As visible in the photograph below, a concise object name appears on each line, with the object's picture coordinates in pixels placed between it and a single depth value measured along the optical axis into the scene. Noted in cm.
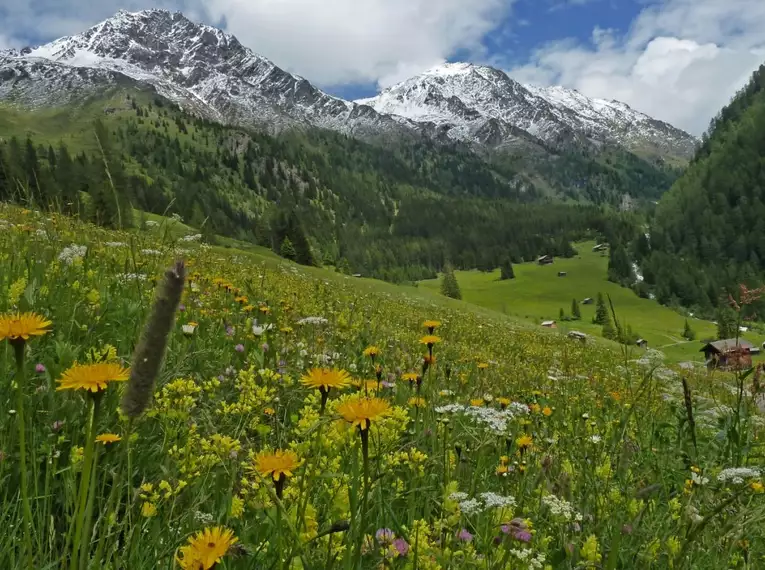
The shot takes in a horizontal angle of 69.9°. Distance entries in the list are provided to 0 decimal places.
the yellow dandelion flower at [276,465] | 169
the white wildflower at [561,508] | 239
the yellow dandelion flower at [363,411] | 164
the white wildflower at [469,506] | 206
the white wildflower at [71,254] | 605
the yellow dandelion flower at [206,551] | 121
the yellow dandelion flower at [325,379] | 210
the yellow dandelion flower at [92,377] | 133
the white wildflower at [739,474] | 250
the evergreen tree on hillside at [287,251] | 7706
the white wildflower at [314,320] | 602
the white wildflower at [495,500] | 208
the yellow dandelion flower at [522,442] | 348
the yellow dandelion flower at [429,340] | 327
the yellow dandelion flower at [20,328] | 136
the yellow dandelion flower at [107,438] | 195
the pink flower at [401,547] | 201
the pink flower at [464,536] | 216
